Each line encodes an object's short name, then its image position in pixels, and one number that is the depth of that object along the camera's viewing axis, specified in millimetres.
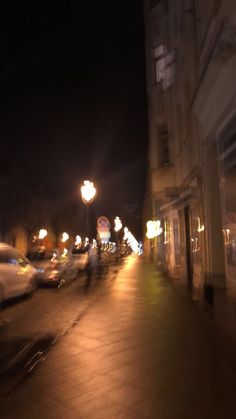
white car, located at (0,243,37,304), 12539
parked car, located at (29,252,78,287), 17125
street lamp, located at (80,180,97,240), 19750
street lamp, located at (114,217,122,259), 46834
